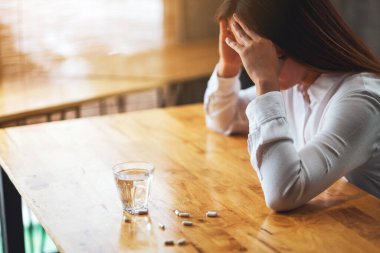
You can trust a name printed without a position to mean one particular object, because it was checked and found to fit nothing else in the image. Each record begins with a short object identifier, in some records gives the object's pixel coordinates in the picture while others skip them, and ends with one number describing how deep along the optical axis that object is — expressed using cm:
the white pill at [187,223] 178
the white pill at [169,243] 170
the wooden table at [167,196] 172
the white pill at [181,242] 170
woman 187
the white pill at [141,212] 183
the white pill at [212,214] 182
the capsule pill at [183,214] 182
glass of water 184
